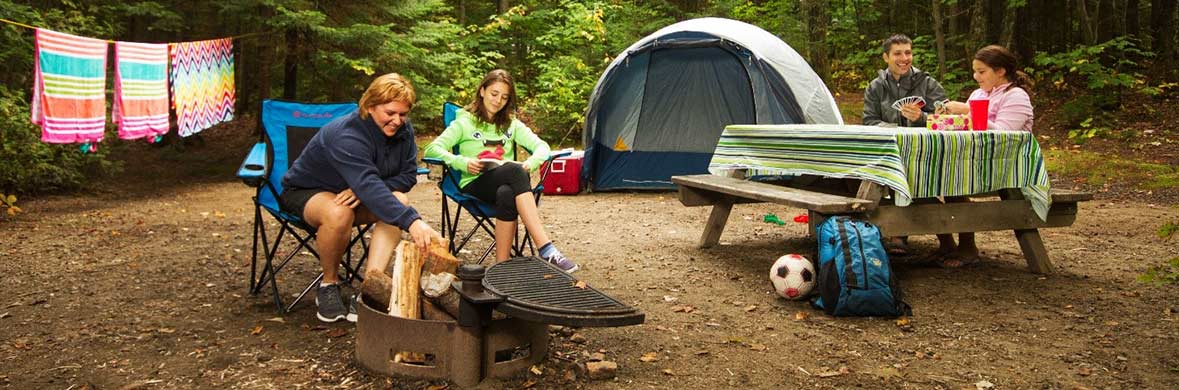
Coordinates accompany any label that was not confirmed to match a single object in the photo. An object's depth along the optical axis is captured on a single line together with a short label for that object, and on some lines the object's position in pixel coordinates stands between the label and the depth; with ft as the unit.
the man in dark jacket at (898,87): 15.27
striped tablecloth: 11.21
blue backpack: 10.32
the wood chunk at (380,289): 8.43
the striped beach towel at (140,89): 20.53
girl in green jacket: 12.01
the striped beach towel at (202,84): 22.65
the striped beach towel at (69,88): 17.80
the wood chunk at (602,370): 8.00
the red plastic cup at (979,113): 12.24
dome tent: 22.88
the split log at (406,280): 8.03
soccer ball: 11.20
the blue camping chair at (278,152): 10.76
